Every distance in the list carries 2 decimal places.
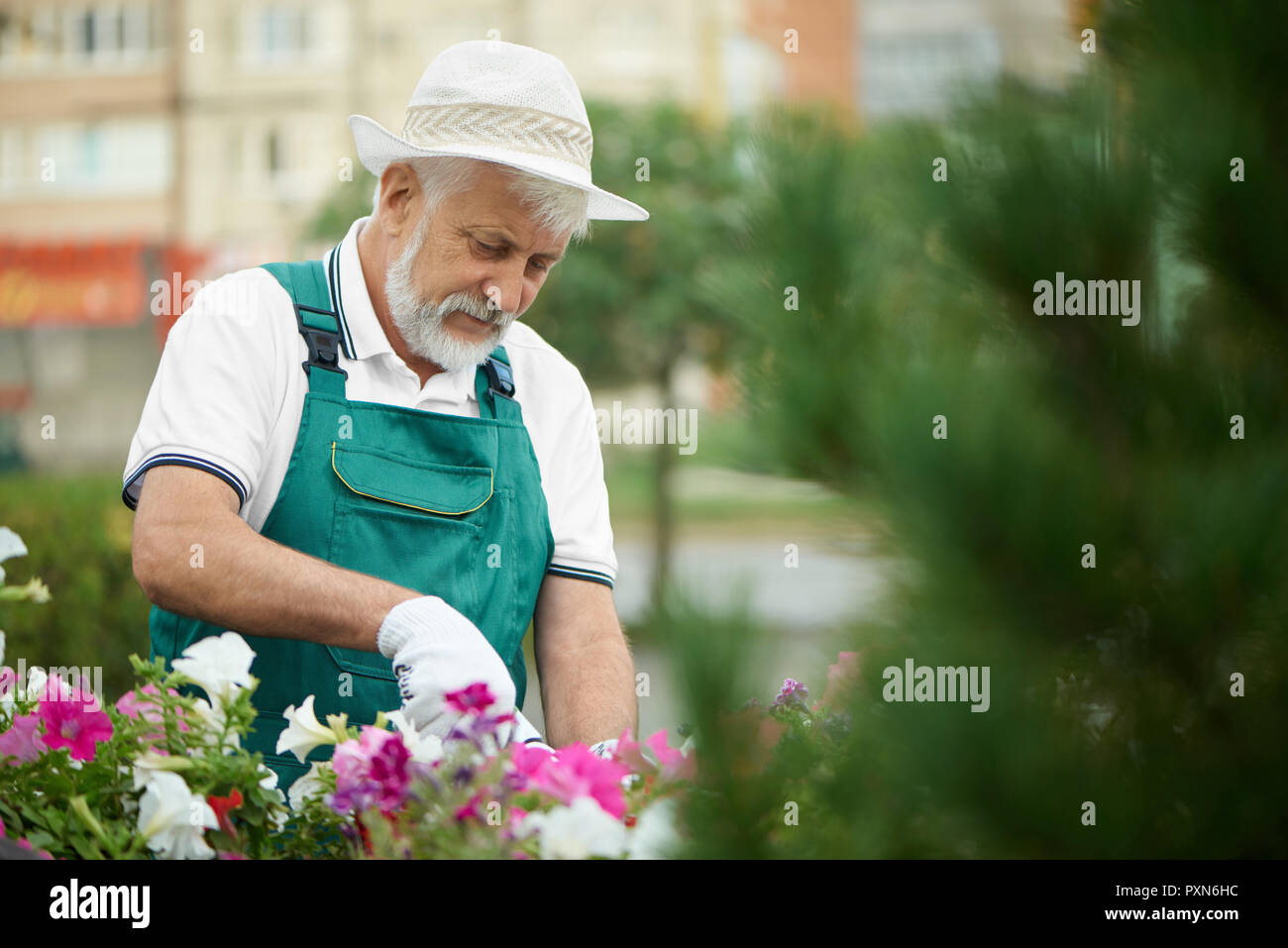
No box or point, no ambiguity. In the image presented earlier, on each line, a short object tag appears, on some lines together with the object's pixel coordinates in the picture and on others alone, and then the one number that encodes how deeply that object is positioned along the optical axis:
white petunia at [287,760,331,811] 1.33
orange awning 22.61
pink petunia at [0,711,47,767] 1.39
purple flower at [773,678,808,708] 1.62
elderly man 1.79
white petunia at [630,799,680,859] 0.74
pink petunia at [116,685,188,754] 1.33
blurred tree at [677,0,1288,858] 0.61
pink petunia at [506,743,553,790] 1.24
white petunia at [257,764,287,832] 1.29
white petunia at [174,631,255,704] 1.30
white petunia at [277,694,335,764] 1.35
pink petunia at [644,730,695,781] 1.16
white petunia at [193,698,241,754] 1.30
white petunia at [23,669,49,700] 1.59
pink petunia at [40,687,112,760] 1.36
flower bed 1.13
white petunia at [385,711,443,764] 1.29
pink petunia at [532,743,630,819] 1.20
